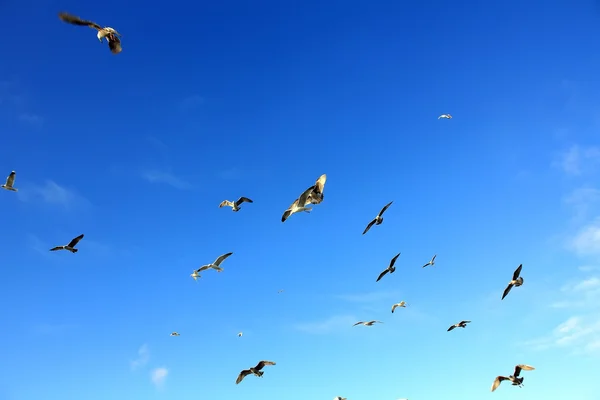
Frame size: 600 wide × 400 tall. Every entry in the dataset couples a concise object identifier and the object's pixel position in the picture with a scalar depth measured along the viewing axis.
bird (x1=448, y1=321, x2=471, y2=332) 36.50
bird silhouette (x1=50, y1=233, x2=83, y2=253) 34.49
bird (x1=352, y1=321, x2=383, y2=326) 37.80
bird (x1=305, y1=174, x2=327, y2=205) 22.66
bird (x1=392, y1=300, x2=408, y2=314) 43.06
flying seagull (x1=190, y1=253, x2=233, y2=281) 34.44
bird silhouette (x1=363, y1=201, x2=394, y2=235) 32.62
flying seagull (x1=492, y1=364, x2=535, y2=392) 28.62
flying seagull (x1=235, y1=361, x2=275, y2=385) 27.84
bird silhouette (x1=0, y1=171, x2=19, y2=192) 37.58
